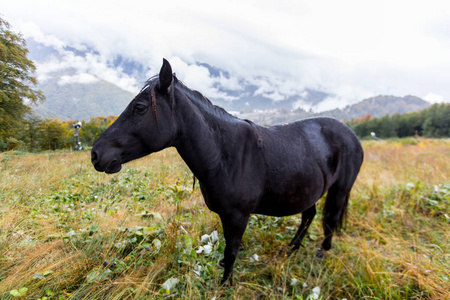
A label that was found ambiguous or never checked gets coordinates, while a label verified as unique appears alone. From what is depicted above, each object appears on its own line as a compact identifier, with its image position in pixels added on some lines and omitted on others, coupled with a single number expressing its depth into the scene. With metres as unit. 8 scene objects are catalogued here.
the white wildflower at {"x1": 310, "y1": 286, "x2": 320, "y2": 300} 1.99
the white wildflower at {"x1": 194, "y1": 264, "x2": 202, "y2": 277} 2.07
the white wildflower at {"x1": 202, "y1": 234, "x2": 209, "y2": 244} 2.56
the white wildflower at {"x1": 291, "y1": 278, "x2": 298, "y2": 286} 2.24
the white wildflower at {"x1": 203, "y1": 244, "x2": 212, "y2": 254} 2.32
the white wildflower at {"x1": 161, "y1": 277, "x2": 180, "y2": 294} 1.83
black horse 1.57
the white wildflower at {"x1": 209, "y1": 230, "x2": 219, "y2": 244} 2.57
